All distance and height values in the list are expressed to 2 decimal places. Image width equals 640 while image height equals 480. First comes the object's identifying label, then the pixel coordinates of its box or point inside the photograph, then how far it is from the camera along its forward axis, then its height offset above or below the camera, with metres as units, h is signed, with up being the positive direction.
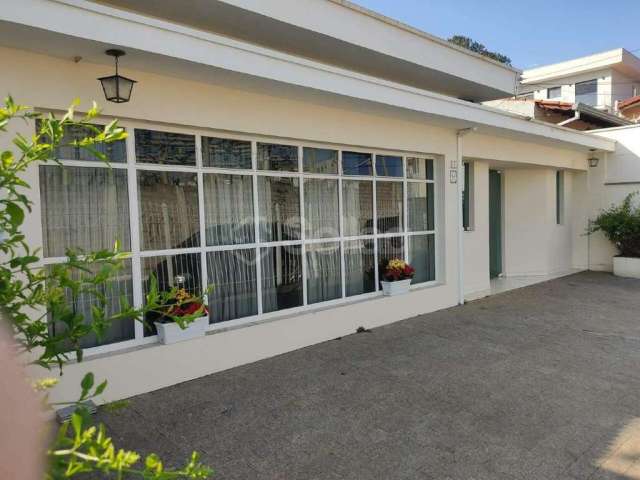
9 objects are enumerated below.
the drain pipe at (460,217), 8.22 +0.01
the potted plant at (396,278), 7.28 -0.90
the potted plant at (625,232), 10.89 -0.44
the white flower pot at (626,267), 10.91 -1.26
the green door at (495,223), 11.30 -0.15
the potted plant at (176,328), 4.81 -1.06
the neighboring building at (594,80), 21.00 +6.32
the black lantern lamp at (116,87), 4.09 +1.23
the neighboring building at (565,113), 14.42 +3.28
